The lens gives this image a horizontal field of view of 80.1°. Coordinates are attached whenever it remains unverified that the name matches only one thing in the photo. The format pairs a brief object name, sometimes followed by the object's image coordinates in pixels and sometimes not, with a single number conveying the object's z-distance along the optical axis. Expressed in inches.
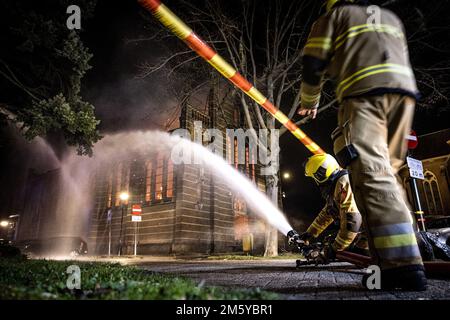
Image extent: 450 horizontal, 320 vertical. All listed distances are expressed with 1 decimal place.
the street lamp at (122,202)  735.5
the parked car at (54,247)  693.9
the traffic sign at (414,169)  174.0
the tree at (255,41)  435.8
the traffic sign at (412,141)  189.7
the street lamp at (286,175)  954.8
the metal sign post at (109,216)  787.4
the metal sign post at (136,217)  619.6
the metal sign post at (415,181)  166.7
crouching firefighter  135.3
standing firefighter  73.1
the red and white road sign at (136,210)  626.5
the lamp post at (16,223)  1302.7
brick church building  684.1
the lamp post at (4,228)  1389.0
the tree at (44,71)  224.5
